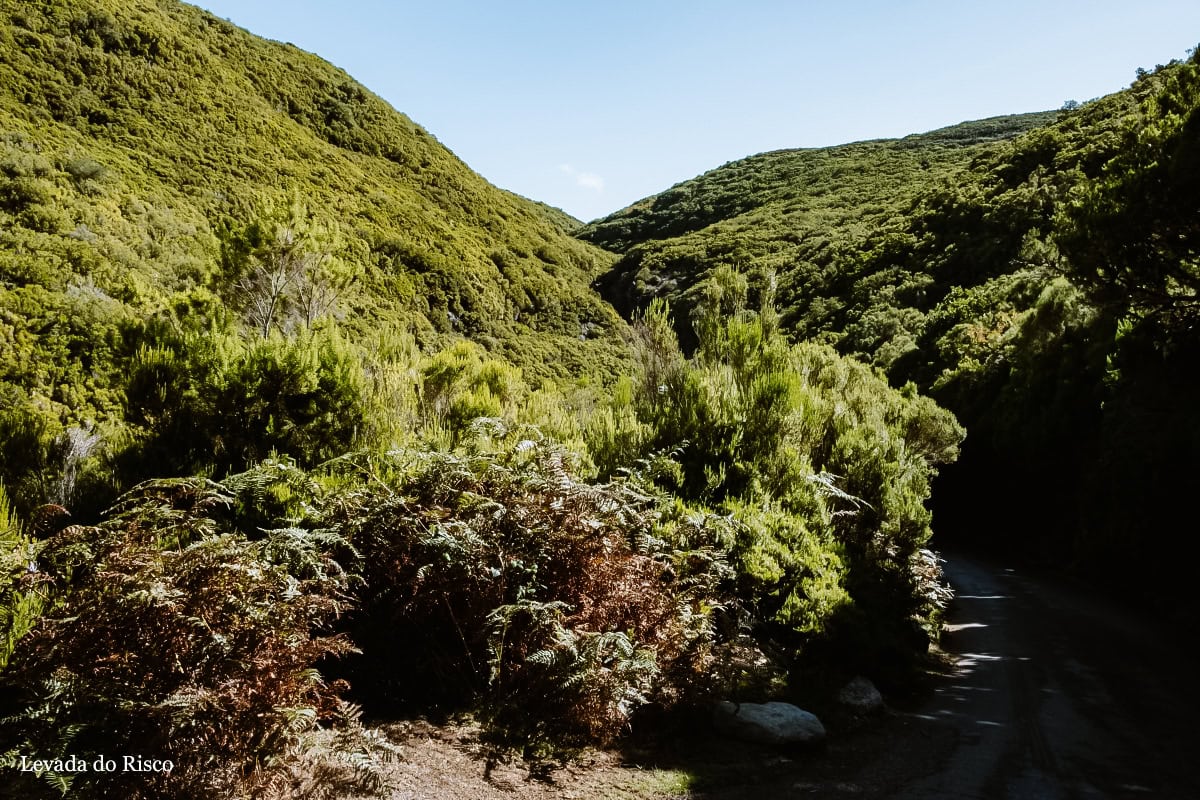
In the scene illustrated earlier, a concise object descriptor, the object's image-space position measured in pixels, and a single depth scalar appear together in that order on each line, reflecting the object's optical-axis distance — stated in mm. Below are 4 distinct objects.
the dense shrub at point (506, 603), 4480
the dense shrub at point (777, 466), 7508
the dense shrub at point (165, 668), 2775
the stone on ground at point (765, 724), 5277
